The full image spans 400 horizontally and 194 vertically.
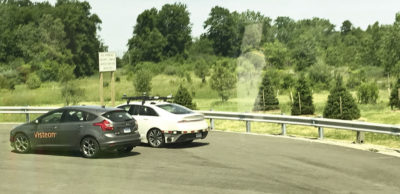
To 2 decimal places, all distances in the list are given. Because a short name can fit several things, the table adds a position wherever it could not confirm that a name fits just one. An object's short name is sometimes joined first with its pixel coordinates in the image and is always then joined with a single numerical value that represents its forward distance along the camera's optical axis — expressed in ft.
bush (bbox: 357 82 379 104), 128.67
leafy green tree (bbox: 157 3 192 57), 393.70
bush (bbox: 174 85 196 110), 105.09
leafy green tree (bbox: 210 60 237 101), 148.66
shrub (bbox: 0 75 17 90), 193.69
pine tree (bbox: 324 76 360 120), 88.79
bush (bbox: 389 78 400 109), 104.88
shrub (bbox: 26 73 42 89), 211.37
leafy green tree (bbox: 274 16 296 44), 410.19
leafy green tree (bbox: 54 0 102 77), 327.06
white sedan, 51.88
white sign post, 90.24
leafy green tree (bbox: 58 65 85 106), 146.33
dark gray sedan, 45.14
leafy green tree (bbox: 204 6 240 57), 386.73
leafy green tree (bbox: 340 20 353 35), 590.55
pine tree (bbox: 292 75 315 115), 99.04
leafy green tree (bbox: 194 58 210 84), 222.07
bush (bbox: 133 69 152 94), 157.48
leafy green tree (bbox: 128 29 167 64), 378.53
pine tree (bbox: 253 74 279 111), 112.47
